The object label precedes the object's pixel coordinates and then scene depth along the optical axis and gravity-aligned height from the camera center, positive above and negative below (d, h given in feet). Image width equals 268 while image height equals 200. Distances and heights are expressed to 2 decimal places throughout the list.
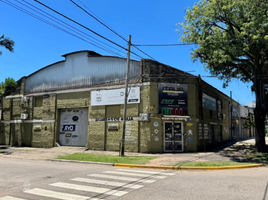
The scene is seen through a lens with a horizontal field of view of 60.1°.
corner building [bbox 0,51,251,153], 59.00 +4.29
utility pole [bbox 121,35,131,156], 50.56 +6.57
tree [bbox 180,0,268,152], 45.37 +17.08
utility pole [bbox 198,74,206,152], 65.33 +7.37
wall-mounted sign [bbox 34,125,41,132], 74.84 -1.84
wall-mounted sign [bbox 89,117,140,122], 59.71 +0.97
